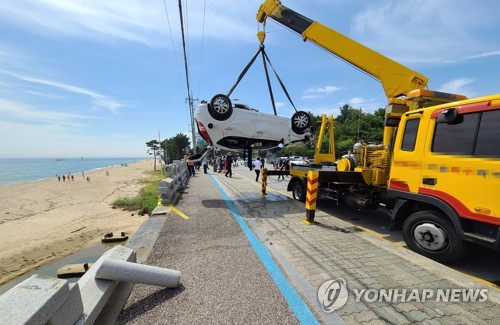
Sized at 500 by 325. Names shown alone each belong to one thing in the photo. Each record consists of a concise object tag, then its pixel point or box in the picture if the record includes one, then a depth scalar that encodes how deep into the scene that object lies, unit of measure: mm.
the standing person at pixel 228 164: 18156
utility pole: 29258
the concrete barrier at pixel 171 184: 7686
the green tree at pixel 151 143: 68406
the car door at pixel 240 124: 8852
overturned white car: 8523
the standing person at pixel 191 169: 19230
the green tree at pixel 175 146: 62756
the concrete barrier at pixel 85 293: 1556
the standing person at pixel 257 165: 15039
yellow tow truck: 3467
